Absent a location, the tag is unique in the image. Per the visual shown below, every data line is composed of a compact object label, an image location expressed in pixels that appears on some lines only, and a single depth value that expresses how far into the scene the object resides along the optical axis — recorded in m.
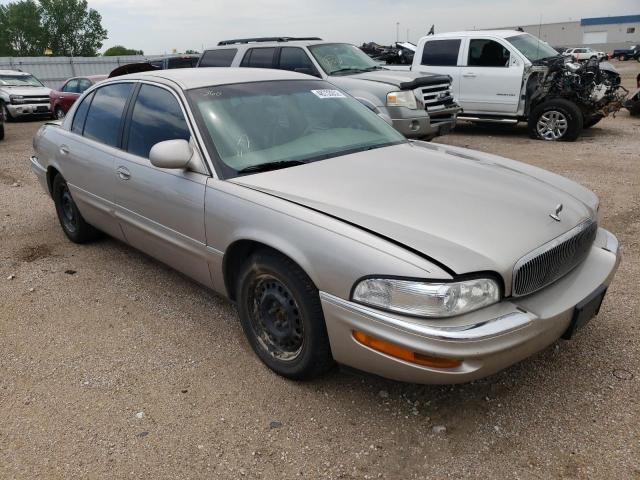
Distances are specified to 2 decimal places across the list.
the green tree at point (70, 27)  79.06
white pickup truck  9.53
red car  15.14
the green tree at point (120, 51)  73.88
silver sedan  2.20
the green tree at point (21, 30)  75.75
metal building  77.19
